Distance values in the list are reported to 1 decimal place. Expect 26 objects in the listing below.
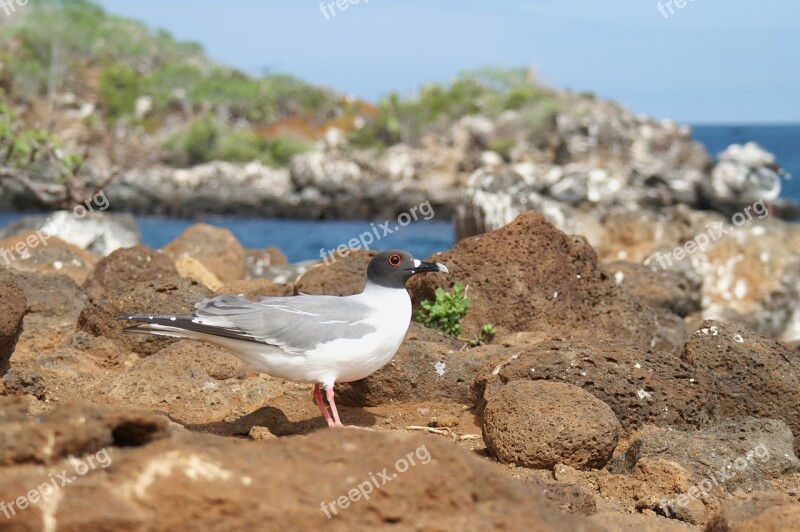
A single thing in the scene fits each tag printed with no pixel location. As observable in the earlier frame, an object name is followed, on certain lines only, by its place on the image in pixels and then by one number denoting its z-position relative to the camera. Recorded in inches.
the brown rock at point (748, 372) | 323.0
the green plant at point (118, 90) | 3110.2
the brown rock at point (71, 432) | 161.6
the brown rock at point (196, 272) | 470.0
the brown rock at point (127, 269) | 418.6
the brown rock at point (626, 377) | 296.5
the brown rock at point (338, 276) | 409.7
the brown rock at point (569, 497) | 217.9
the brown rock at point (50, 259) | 493.7
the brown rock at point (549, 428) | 265.7
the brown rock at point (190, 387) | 301.4
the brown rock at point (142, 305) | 355.3
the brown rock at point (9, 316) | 305.0
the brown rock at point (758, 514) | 184.9
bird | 265.1
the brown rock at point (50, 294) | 394.0
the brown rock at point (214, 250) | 574.2
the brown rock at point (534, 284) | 391.2
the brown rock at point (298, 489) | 149.7
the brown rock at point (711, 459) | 245.2
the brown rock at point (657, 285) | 493.7
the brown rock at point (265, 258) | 660.7
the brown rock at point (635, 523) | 199.2
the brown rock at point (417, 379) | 324.5
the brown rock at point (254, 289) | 403.5
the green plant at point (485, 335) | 383.6
